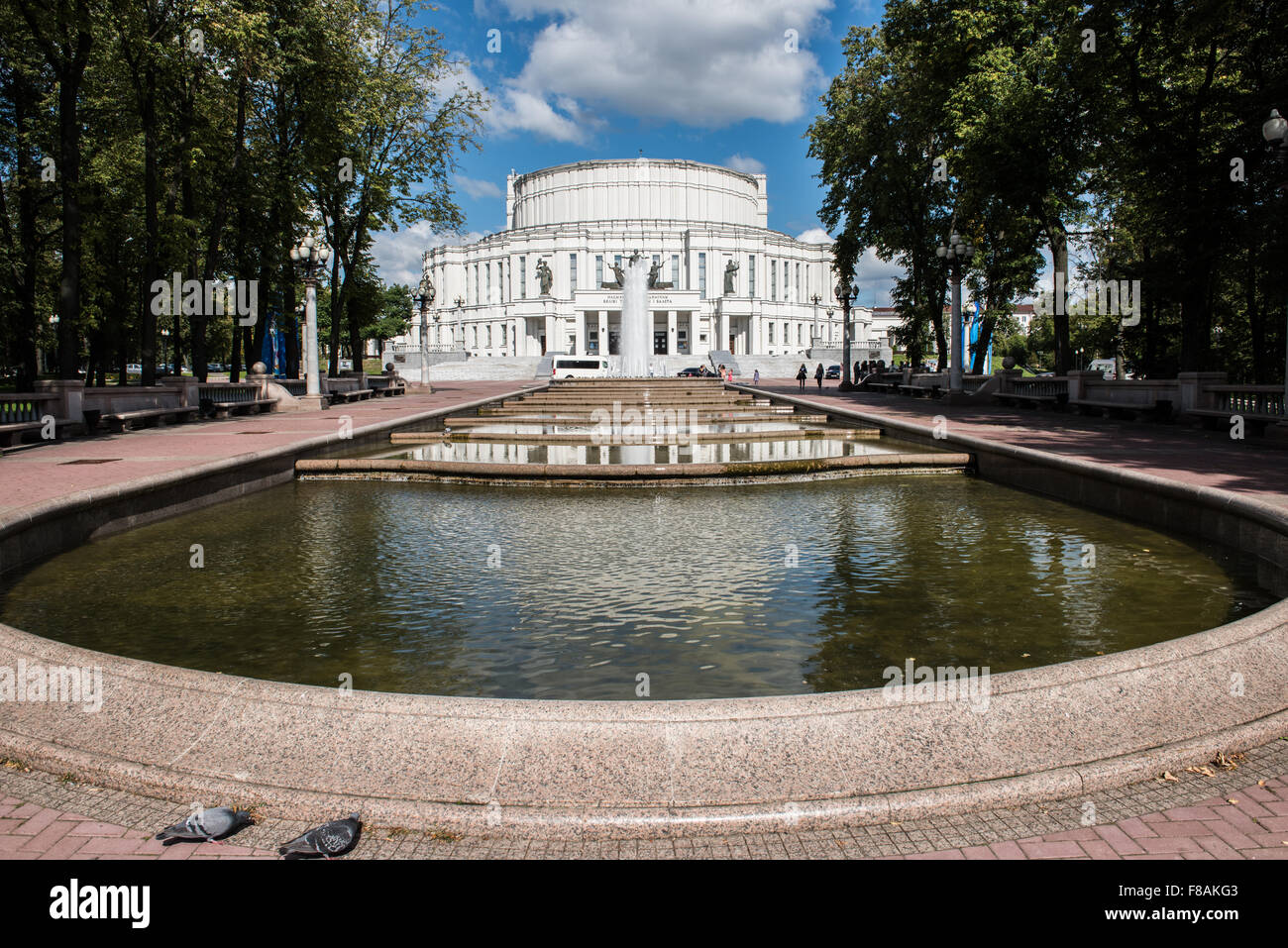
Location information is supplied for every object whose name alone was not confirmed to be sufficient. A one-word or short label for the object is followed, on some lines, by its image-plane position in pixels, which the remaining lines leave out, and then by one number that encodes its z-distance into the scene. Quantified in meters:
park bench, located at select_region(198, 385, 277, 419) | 25.79
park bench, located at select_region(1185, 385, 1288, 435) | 17.04
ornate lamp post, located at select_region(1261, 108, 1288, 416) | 13.91
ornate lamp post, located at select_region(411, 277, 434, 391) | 45.28
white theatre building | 114.56
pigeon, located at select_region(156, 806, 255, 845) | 3.21
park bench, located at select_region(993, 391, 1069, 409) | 26.77
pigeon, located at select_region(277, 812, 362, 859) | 3.08
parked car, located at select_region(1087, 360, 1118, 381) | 64.26
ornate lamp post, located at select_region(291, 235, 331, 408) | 29.97
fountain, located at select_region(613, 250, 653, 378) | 55.34
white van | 53.22
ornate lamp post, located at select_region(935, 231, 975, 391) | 29.02
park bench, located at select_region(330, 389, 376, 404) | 34.88
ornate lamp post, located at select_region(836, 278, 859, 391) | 43.39
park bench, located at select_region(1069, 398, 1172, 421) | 20.94
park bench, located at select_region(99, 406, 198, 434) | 20.30
